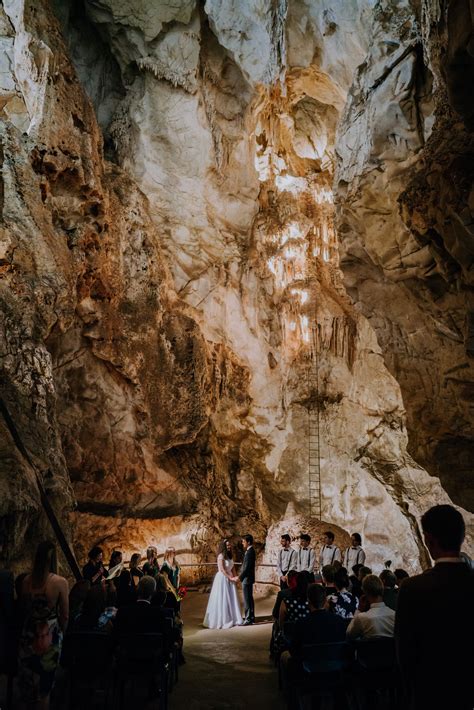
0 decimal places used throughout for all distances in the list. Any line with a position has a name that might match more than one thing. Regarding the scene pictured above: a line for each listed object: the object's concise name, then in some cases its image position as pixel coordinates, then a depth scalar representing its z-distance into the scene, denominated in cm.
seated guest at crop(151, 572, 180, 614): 487
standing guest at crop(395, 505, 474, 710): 182
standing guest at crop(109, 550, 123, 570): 684
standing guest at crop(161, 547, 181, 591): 764
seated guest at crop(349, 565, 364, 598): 576
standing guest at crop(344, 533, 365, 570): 846
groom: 855
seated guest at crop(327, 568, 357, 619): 515
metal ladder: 1485
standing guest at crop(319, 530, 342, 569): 866
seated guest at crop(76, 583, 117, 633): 422
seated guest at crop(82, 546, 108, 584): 602
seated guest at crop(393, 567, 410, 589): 597
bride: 858
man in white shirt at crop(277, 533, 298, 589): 866
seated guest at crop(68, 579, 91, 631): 472
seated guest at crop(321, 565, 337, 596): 539
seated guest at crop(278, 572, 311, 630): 495
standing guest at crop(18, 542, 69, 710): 337
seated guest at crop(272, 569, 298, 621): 539
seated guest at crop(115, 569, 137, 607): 507
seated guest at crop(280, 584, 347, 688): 382
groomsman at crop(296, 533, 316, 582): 844
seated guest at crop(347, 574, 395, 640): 381
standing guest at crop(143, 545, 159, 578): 692
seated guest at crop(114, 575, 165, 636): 435
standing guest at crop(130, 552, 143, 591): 634
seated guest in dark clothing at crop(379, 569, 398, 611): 494
